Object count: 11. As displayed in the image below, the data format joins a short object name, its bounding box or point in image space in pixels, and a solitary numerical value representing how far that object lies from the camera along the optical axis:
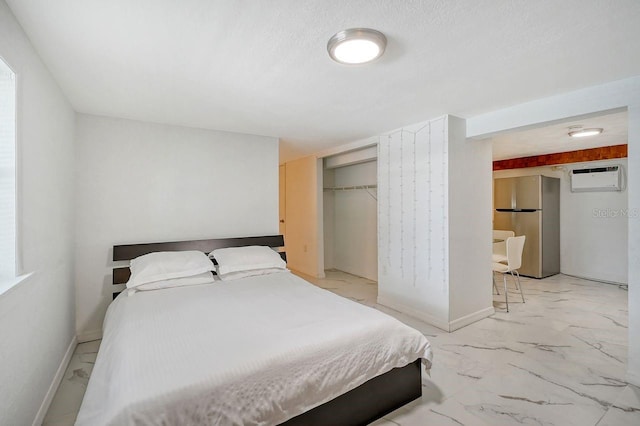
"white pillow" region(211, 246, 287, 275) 3.03
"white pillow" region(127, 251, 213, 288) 2.65
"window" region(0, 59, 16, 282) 1.51
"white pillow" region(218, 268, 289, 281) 3.02
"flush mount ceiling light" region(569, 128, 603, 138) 3.67
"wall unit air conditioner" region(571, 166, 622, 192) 4.67
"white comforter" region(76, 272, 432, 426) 1.25
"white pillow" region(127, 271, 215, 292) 2.62
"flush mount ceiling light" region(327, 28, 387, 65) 1.56
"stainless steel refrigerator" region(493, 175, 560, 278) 5.12
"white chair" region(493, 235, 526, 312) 3.82
